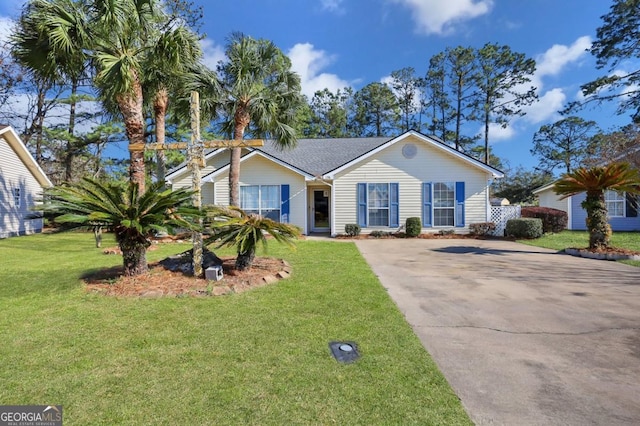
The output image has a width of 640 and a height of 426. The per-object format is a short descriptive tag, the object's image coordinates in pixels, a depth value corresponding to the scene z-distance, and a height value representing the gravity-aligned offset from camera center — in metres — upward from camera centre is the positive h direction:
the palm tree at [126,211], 4.86 +0.13
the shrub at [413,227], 13.94 -0.53
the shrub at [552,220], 14.95 -0.29
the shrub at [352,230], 14.27 -0.66
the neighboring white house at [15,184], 14.50 +1.87
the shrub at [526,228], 12.91 -0.59
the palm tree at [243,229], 5.61 -0.24
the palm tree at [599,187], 8.53 +0.80
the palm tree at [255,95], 10.91 +4.71
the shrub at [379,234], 14.21 -0.87
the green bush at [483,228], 14.02 -0.62
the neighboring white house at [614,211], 16.39 +0.13
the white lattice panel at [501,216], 14.39 -0.06
